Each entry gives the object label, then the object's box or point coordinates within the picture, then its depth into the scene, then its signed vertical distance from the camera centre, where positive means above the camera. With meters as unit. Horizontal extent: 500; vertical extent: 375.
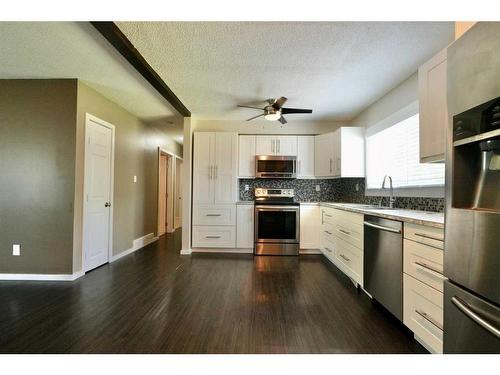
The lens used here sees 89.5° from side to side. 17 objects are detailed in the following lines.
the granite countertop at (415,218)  1.54 -0.18
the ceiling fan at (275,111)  3.32 +1.09
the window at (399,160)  2.58 +0.43
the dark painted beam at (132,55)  2.00 +1.27
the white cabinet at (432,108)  1.76 +0.64
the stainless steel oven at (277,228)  4.23 -0.63
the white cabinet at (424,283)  1.51 -0.59
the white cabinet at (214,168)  4.40 +0.38
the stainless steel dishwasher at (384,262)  1.93 -0.59
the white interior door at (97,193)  3.25 -0.07
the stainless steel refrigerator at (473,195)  0.87 +0.00
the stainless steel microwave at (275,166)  4.47 +0.44
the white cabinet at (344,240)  2.66 -0.61
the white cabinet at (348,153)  3.95 +0.62
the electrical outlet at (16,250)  2.99 -0.75
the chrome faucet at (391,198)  2.93 -0.06
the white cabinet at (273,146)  4.56 +0.81
